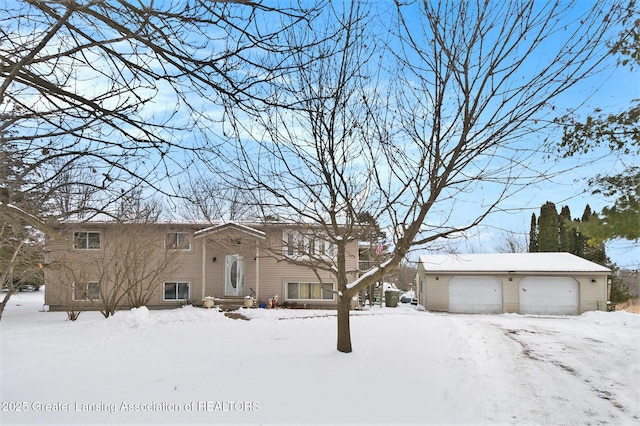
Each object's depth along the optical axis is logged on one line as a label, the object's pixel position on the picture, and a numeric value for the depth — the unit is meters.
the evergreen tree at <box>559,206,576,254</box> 29.09
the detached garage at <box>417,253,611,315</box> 23.25
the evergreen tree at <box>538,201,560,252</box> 29.67
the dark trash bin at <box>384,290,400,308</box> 26.58
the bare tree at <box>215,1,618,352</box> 6.60
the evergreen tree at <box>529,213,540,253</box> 31.15
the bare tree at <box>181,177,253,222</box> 8.77
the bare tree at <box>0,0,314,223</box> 3.65
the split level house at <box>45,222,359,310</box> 19.81
